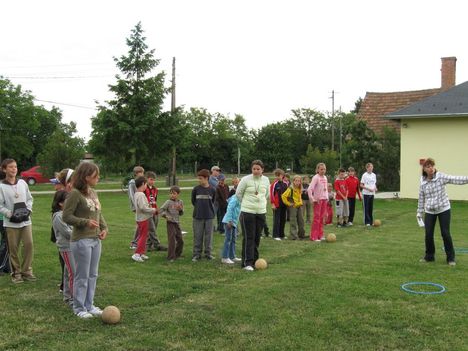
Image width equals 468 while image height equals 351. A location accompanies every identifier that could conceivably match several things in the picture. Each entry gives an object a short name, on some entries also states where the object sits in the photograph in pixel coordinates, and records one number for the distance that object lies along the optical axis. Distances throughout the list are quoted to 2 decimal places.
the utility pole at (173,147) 35.88
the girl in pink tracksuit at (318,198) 12.50
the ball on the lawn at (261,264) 8.86
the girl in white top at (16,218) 7.77
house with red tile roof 24.34
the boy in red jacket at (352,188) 15.63
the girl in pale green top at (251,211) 8.82
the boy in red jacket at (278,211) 13.13
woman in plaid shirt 9.13
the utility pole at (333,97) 74.06
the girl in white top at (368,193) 15.53
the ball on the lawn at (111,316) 5.71
